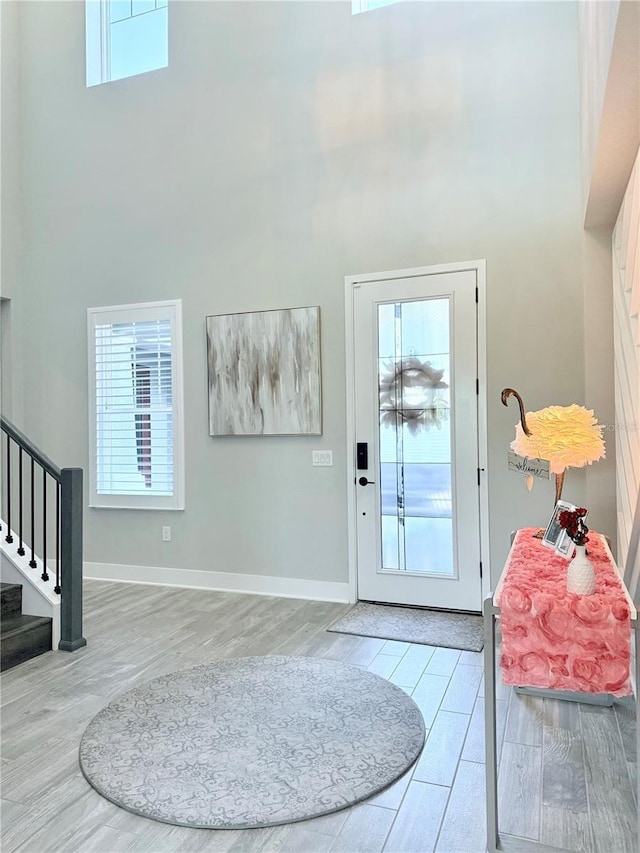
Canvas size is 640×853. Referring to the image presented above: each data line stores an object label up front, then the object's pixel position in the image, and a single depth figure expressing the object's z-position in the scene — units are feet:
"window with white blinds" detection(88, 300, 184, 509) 16.31
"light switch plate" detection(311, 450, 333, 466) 14.64
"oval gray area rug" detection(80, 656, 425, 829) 6.72
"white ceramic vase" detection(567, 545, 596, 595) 5.79
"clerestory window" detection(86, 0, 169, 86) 16.90
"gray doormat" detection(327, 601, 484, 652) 11.82
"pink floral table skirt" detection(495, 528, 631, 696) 5.53
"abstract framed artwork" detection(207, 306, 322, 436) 14.73
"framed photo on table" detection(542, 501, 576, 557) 6.65
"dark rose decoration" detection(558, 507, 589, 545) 6.13
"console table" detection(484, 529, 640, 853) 5.62
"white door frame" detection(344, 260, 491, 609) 13.10
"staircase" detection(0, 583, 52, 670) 10.77
